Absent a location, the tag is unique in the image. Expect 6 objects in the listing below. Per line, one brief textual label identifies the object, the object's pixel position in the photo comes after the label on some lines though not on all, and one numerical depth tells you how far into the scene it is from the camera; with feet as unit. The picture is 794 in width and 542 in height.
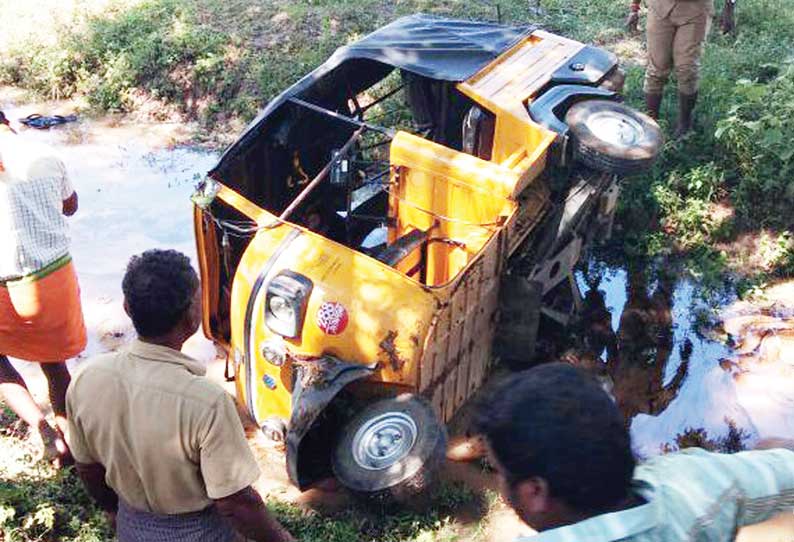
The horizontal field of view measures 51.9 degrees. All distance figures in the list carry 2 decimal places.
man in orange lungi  12.04
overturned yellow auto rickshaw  13.71
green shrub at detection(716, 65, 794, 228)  21.79
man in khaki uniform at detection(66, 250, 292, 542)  7.61
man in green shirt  5.11
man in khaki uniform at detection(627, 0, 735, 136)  22.70
